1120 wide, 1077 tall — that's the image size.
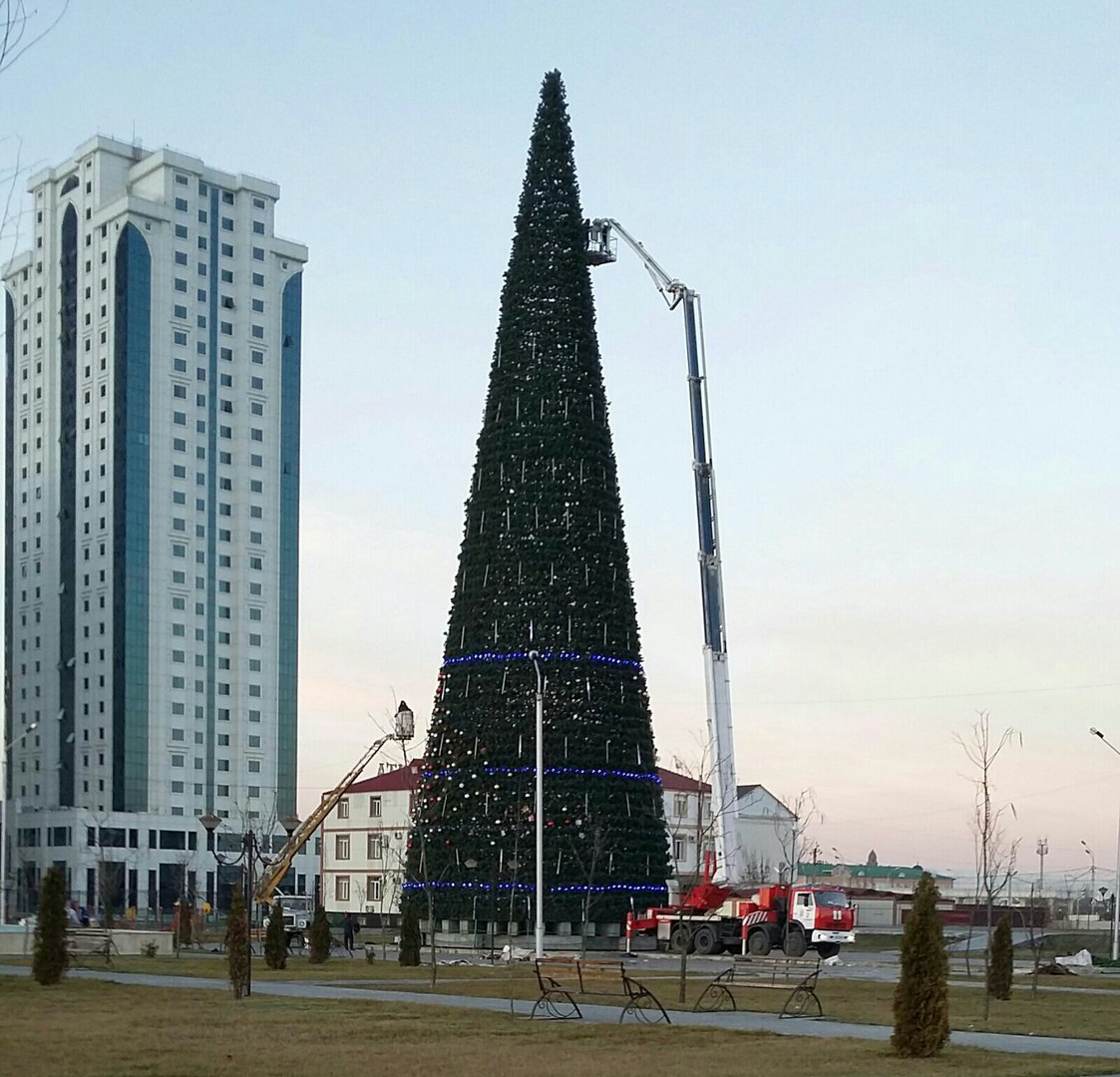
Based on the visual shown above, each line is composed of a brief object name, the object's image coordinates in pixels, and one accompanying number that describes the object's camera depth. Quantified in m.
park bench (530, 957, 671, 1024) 24.99
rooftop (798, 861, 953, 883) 158.75
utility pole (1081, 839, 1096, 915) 146.19
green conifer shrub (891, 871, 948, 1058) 19.25
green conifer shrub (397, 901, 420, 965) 42.25
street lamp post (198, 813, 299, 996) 27.95
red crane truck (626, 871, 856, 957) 55.03
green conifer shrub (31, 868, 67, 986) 30.52
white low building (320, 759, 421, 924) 129.25
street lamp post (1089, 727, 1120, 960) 61.88
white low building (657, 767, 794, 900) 128.26
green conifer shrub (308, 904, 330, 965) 44.44
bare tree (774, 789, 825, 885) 140.69
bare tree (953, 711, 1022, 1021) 26.18
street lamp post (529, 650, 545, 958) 49.42
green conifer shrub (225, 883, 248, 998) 27.38
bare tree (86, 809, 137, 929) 132.88
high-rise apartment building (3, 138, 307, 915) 141.00
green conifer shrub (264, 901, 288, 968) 39.56
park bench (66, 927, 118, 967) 39.88
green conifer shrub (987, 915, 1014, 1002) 30.95
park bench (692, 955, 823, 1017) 26.50
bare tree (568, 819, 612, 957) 53.78
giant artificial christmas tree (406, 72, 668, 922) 54.28
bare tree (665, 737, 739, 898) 48.28
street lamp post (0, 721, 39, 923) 81.12
